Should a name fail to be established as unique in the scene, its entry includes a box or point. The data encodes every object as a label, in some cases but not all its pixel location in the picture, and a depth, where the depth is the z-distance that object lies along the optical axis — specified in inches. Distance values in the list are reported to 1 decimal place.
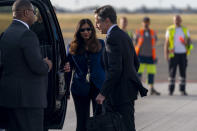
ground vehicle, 491.8
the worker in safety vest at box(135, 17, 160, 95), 1049.5
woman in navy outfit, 537.3
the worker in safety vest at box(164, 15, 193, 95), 1025.5
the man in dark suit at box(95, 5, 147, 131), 461.1
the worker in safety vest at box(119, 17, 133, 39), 1053.1
